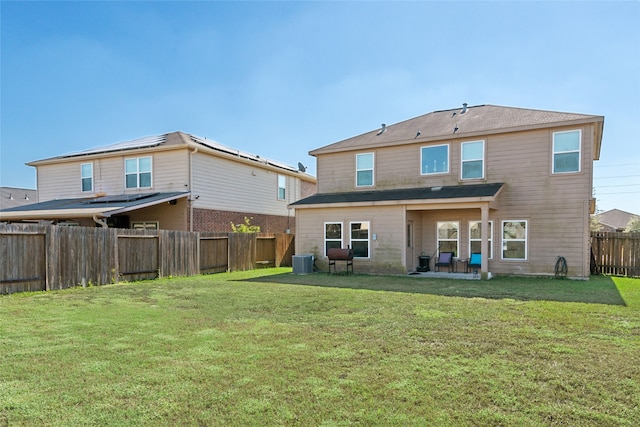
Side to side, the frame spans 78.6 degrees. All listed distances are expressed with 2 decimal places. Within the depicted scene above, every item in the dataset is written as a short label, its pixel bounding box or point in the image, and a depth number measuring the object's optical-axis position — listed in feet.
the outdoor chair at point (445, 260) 48.96
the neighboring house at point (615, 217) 154.01
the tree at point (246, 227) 67.15
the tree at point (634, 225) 115.98
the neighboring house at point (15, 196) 105.65
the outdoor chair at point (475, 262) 47.88
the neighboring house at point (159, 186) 60.54
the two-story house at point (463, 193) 43.14
